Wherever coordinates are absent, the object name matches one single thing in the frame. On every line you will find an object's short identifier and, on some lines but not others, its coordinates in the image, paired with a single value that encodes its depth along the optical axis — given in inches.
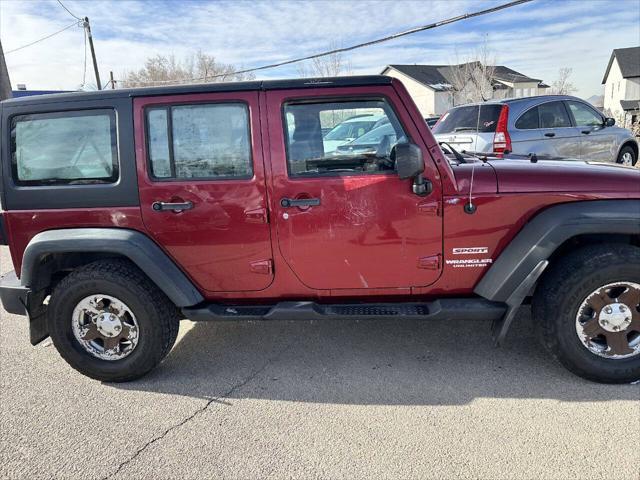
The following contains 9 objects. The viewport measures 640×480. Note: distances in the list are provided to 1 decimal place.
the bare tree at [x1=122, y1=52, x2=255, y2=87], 1418.6
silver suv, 278.1
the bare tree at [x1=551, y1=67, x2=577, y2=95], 1319.3
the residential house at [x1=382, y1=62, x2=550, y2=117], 1644.9
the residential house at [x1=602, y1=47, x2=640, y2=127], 1808.6
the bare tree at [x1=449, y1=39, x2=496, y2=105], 1123.0
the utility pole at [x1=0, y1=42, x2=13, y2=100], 306.2
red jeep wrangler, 113.0
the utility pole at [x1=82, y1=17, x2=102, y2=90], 1043.9
